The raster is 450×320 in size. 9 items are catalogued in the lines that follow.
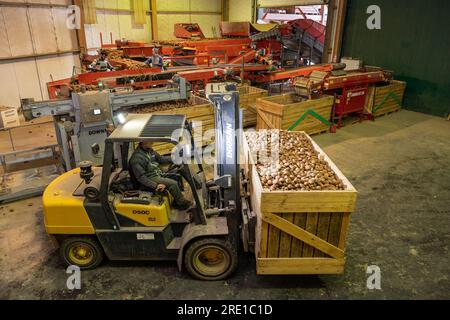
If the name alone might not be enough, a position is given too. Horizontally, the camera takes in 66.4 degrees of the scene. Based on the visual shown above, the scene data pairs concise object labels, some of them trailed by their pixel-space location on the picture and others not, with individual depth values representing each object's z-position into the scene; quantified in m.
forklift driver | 4.57
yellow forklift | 4.49
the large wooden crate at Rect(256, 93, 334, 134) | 9.74
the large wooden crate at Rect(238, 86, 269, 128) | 10.74
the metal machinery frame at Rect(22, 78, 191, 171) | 6.89
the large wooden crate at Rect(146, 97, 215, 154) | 8.80
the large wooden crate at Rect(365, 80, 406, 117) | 12.38
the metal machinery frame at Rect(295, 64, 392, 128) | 10.64
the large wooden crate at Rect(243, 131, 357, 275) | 4.16
